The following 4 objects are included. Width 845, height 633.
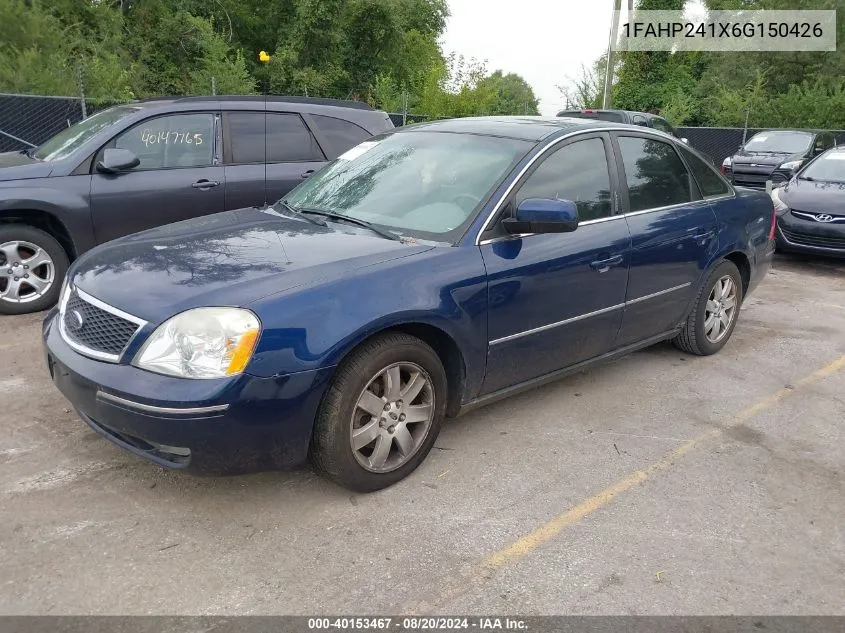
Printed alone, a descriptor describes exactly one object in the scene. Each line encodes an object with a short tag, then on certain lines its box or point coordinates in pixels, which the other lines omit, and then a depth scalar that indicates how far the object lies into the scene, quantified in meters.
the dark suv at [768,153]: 15.73
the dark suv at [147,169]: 5.75
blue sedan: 2.86
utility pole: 25.03
